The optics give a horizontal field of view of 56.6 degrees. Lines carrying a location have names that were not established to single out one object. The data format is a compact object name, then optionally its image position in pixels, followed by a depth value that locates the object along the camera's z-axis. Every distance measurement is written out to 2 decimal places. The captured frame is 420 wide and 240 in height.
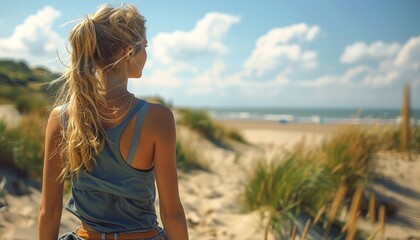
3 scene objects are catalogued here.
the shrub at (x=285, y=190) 3.72
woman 1.39
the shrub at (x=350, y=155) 5.00
